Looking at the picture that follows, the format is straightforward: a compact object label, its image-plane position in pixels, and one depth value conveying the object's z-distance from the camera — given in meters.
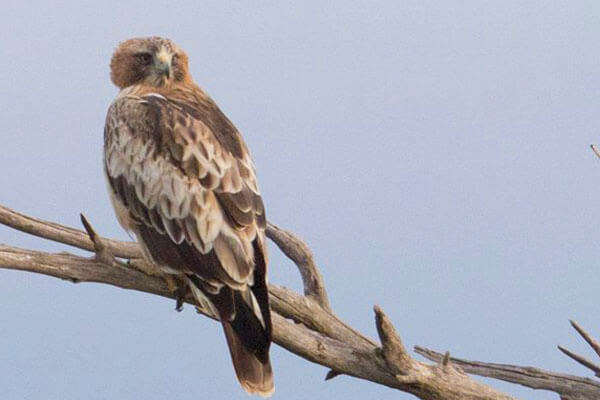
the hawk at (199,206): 12.01
